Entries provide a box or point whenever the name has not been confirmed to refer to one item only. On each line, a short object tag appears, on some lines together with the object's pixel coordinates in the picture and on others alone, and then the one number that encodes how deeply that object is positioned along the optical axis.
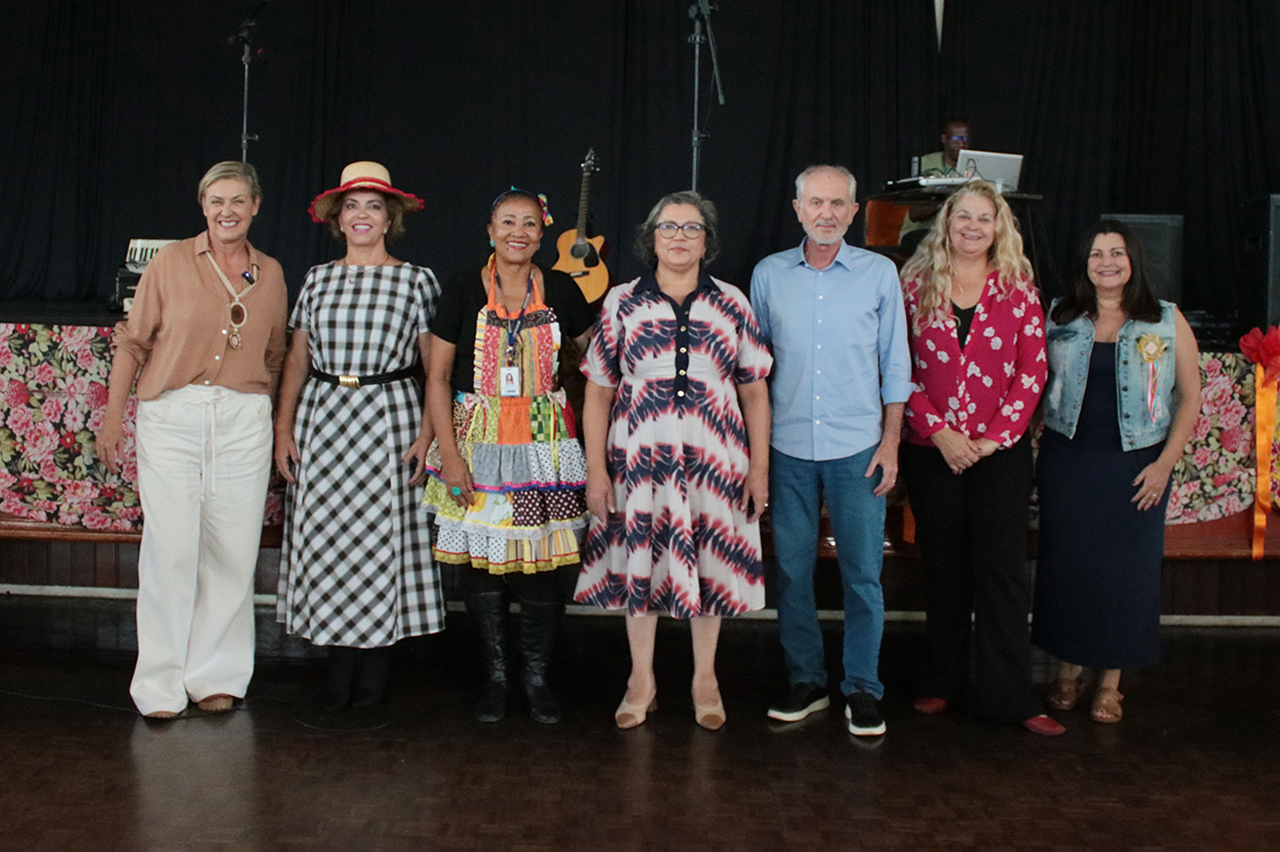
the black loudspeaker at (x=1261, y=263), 4.18
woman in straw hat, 3.01
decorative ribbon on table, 3.71
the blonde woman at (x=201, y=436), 2.99
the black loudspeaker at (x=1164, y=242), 4.70
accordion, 4.50
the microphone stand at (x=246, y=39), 6.28
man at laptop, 4.33
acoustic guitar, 5.47
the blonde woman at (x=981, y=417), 2.98
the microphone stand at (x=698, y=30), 5.67
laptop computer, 4.55
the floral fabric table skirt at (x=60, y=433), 3.63
